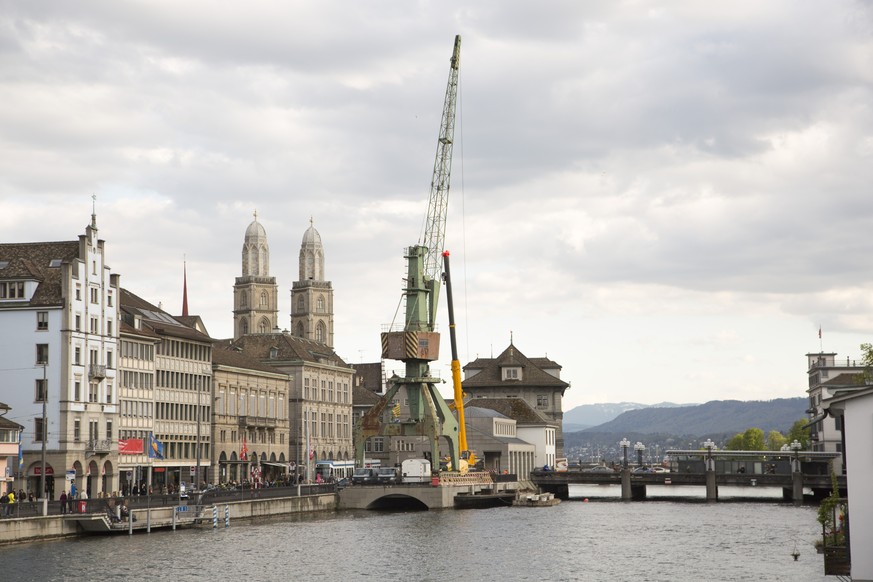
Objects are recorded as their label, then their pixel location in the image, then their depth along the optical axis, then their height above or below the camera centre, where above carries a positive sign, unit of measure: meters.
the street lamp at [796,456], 152.01 -1.99
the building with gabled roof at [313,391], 178.00 +7.25
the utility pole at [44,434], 82.72 +1.17
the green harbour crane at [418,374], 141.12 +7.07
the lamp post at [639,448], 166.07 -0.85
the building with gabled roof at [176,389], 132.50 +5.82
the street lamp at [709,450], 157.25 -1.24
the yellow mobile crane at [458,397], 158.50 +5.44
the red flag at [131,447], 121.38 +0.28
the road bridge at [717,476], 146.75 -3.90
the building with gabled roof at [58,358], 108.31 +7.19
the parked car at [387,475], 132.75 -2.83
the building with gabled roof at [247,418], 149.62 +3.28
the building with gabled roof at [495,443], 176.75 +0.06
